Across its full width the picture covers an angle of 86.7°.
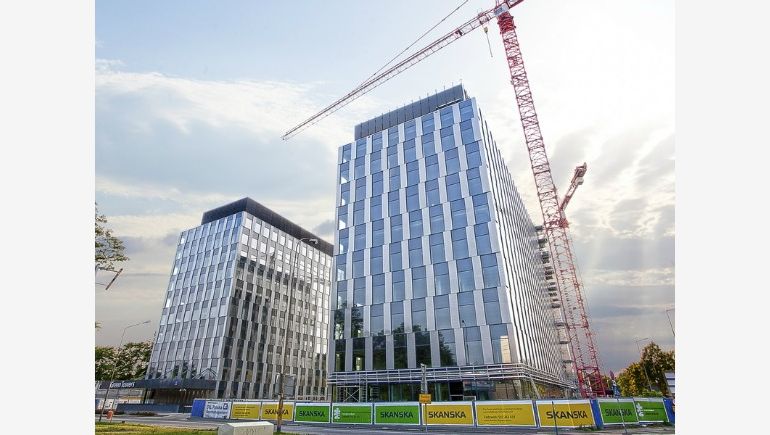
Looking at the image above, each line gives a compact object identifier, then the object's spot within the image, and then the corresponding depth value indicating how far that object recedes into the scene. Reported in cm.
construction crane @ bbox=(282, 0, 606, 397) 6988
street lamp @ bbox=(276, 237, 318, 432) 2577
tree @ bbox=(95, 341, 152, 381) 8975
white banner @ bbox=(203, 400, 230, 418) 4380
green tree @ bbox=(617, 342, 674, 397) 9212
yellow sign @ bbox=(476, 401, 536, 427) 2875
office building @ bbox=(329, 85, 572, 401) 4281
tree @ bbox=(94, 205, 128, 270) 2959
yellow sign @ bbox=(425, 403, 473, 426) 3055
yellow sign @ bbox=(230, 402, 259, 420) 3978
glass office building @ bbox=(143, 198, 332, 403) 7700
